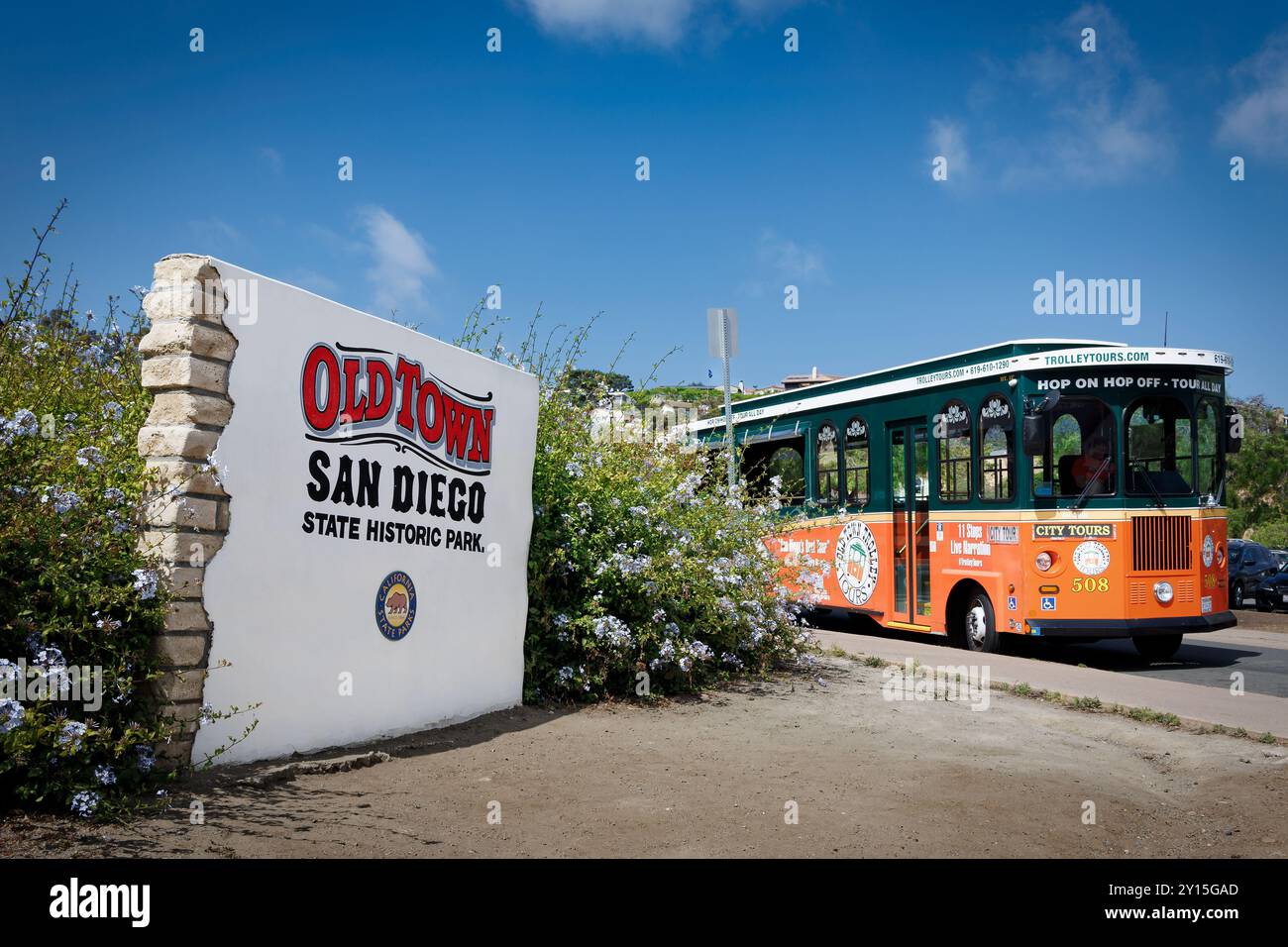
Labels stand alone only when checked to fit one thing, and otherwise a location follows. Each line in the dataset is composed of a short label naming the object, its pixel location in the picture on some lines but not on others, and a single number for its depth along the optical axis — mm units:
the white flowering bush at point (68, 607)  4699
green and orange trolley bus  12023
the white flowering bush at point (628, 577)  8688
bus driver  12102
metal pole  11773
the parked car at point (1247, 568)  24078
